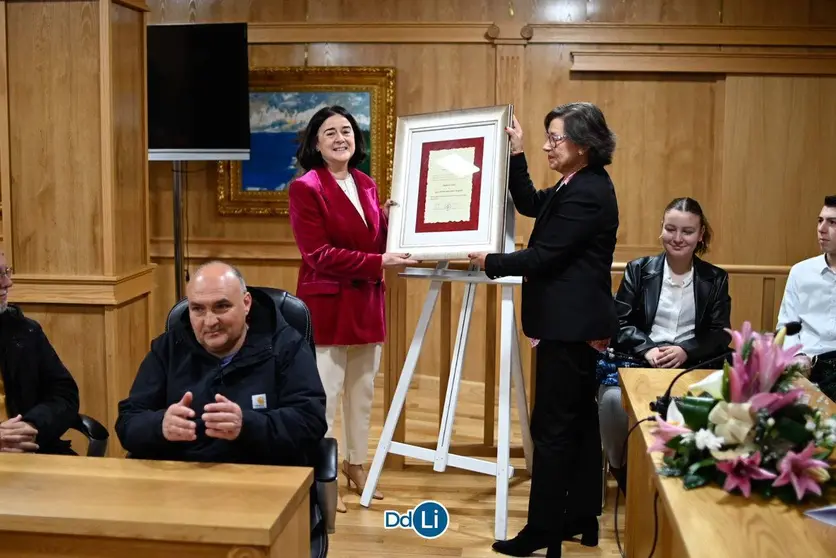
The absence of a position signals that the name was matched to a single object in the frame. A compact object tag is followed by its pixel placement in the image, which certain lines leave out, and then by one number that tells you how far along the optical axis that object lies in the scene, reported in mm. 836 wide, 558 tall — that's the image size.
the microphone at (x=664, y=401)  1971
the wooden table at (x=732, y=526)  1499
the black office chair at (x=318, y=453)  2262
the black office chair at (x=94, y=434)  2637
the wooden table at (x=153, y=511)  1663
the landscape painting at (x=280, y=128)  5414
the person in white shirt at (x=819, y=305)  3334
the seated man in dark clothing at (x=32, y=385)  2609
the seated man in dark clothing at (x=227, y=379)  2234
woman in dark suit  2936
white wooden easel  3350
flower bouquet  1691
